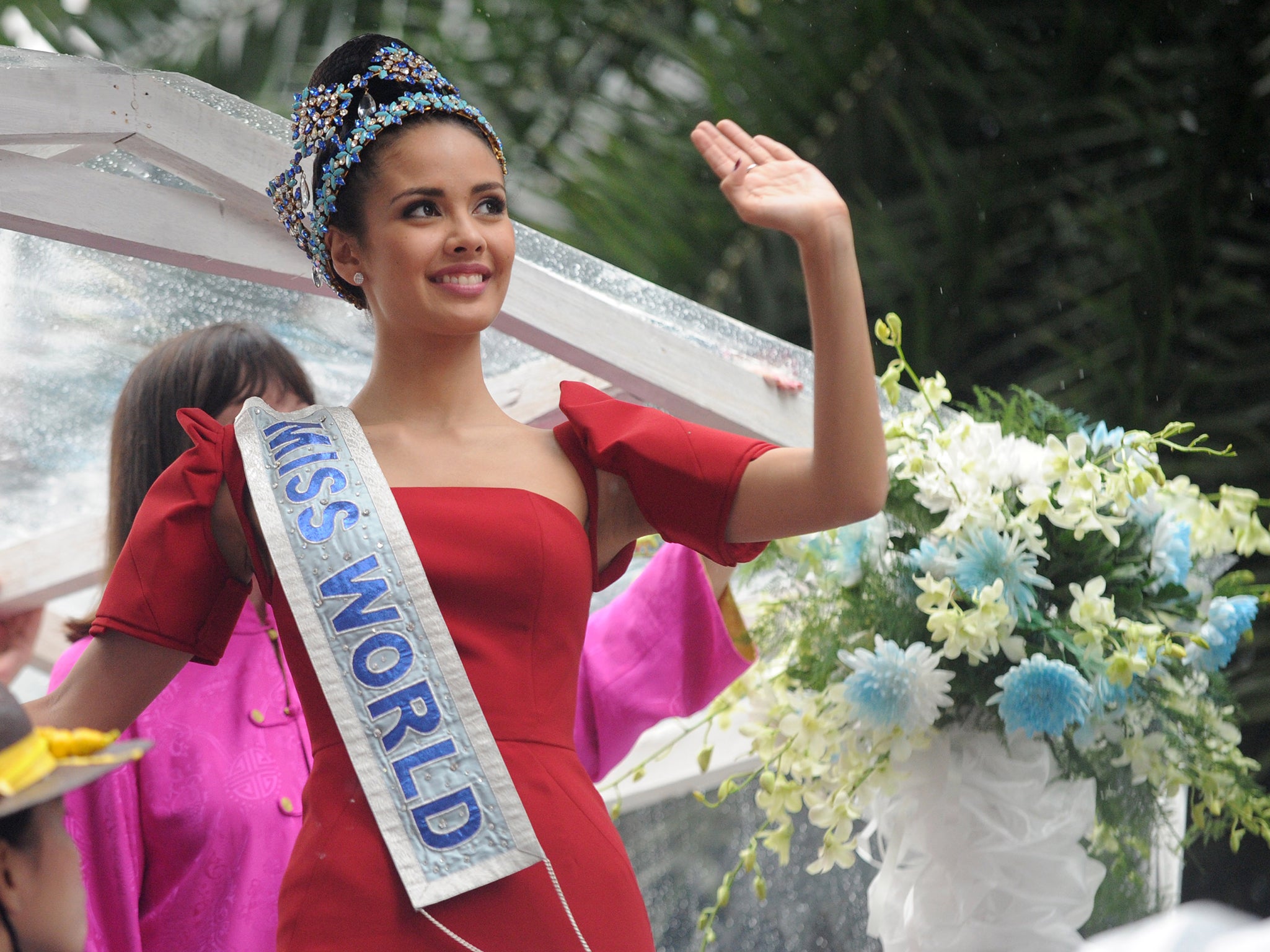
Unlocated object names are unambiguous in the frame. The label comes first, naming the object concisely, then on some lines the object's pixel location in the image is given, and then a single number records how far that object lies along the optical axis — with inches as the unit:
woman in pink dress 260.6
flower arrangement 263.9
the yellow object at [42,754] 229.5
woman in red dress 243.7
